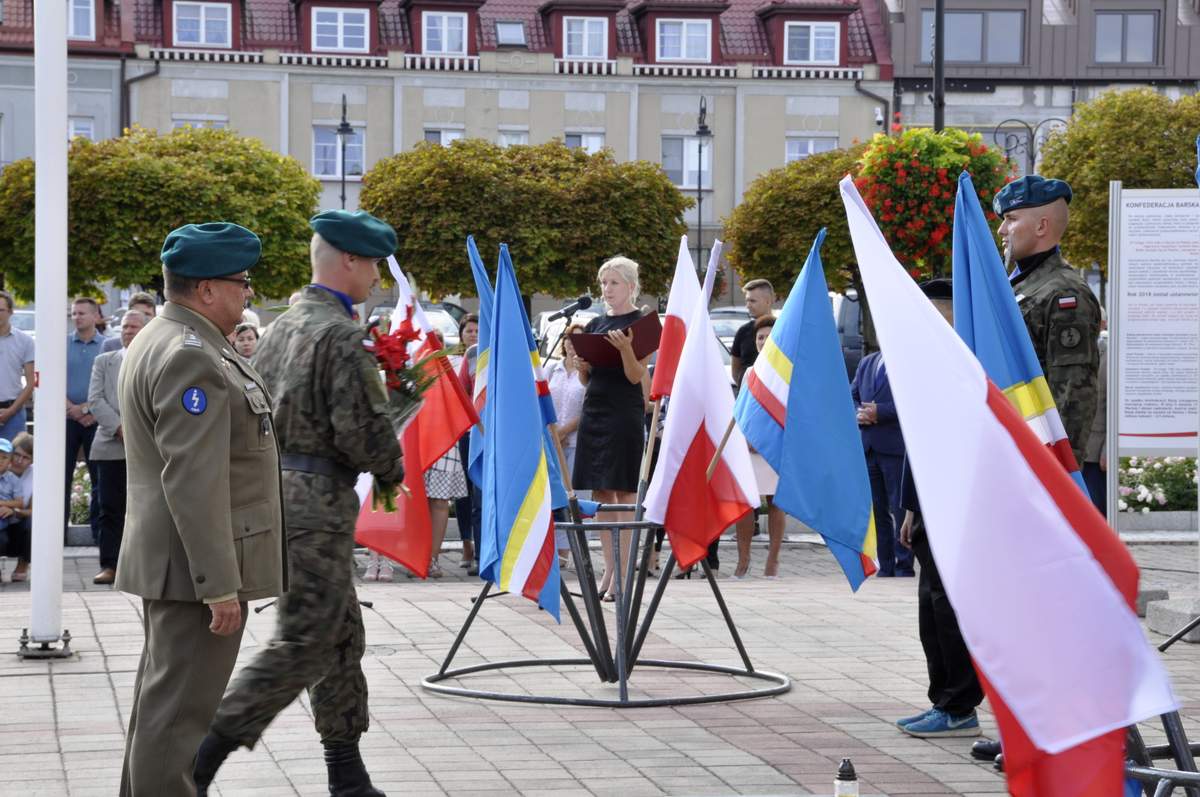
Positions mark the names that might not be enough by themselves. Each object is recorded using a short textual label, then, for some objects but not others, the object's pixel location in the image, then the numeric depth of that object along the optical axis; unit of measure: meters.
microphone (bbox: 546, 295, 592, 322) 11.60
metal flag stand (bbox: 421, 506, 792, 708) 7.74
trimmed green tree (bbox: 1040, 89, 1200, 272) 39.41
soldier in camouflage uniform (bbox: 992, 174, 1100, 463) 6.65
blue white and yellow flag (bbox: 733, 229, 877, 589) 7.52
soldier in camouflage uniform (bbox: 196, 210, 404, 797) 5.58
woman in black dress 11.02
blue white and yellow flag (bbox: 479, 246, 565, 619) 7.65
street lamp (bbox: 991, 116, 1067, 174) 44.25
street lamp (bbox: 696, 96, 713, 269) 46.16
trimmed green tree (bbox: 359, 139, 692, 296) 38.81
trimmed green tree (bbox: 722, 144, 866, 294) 38.28
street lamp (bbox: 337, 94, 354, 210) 44.69
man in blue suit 12.09
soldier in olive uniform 4.82
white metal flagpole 8.52
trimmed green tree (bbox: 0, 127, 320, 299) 34.91
